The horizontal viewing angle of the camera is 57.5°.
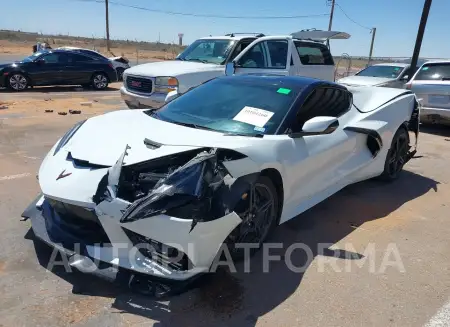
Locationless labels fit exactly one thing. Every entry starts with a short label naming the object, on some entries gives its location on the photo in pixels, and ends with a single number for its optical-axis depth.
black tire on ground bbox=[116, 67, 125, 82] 17.06
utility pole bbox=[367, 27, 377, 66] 26.06
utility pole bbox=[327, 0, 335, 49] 36.17
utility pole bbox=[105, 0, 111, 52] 36.49
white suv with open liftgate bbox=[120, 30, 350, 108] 7.93
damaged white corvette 2.54
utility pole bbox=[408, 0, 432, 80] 13.23
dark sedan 12.79
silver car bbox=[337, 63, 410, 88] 11.22
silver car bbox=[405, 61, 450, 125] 8.66
